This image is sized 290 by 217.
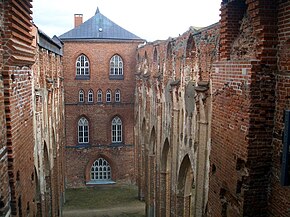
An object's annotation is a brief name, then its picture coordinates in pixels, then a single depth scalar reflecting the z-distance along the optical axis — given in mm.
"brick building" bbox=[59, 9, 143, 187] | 25172
